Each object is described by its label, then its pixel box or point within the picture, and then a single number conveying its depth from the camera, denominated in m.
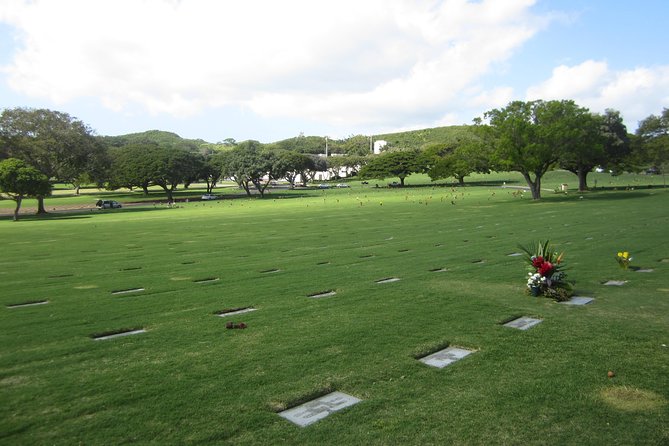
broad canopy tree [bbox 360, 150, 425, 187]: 95.00
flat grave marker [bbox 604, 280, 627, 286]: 10.63
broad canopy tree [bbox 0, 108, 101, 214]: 56.42
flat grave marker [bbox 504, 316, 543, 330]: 7.69
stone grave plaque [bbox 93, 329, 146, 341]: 7.49
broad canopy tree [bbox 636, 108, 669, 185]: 59.22
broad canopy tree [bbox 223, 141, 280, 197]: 83.69
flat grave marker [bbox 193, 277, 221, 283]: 12.21
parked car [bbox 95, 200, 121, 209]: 64.06
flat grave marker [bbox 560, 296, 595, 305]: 9.12
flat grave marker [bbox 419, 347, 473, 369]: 6.17
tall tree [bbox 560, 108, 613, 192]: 42.03
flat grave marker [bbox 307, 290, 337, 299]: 10.14
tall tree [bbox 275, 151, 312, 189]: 87.62
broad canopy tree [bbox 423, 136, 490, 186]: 47.25
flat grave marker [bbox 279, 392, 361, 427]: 4.74
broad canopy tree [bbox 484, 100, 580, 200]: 40.69
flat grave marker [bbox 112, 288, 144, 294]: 11.02
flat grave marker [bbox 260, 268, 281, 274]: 13.23
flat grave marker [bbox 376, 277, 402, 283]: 11.56
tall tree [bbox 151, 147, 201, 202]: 76.62
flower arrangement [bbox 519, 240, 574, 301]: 9.48
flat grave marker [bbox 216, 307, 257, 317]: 8.84
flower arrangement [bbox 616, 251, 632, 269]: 11.99
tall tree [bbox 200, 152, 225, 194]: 88.54
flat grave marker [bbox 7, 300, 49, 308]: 9.90
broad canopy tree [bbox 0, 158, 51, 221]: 44.34
